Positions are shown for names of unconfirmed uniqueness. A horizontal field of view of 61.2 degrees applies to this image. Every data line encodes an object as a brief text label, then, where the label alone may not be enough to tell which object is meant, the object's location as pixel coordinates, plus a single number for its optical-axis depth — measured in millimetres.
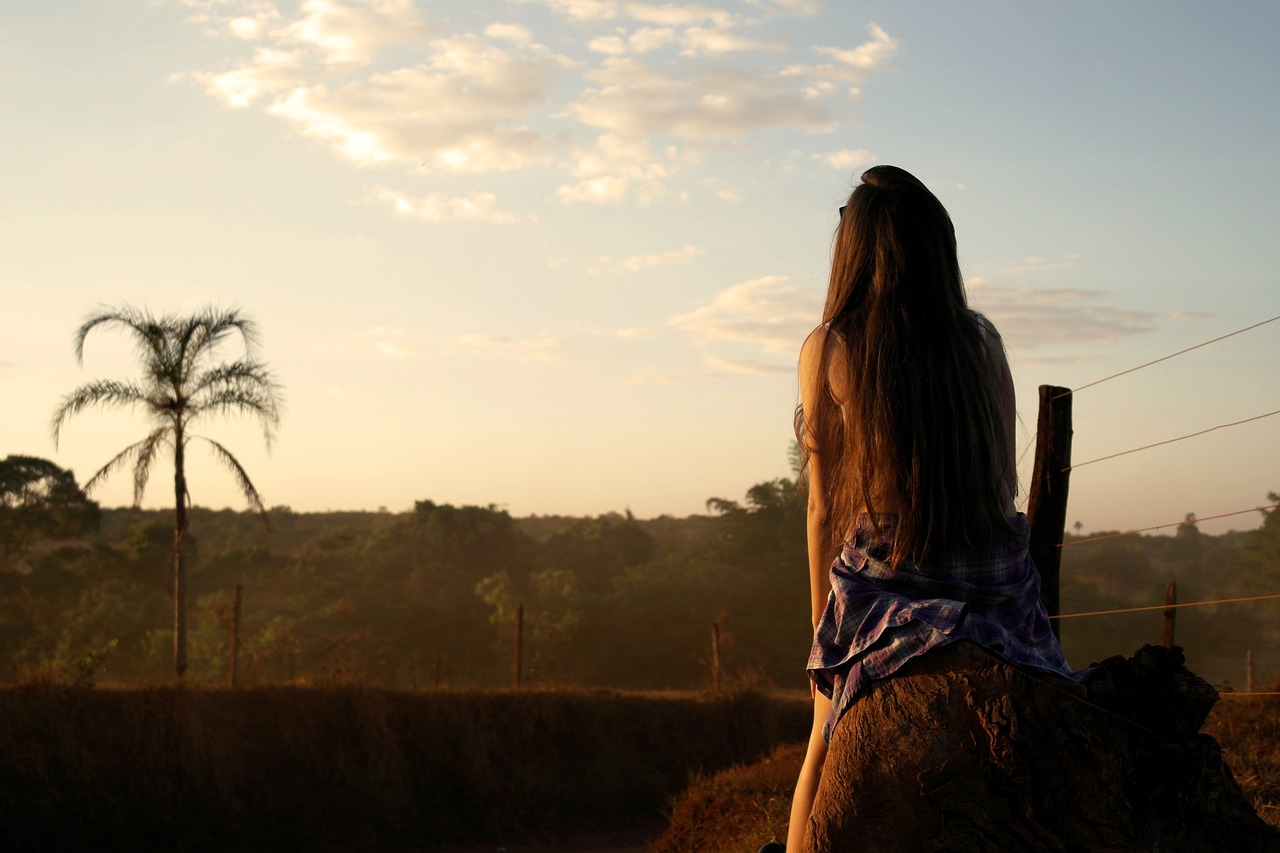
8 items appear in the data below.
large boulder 2223
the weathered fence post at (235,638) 16125
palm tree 15523
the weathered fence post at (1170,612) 8875
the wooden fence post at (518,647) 18136
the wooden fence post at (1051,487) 7688
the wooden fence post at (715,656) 19691
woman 2234
